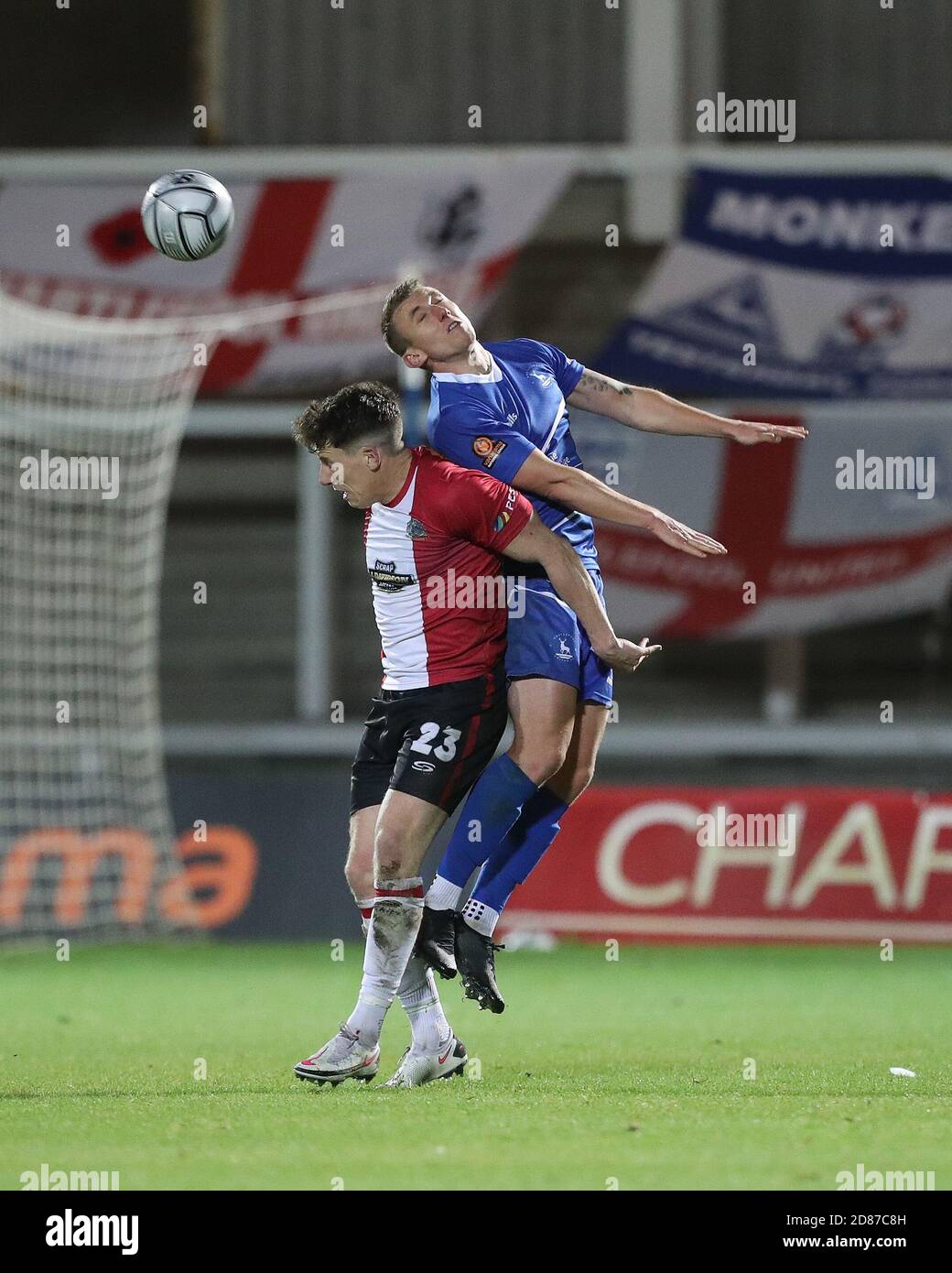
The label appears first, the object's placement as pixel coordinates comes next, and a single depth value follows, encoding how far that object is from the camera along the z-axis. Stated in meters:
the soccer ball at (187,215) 8.11
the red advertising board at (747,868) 11.83
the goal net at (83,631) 12.03
